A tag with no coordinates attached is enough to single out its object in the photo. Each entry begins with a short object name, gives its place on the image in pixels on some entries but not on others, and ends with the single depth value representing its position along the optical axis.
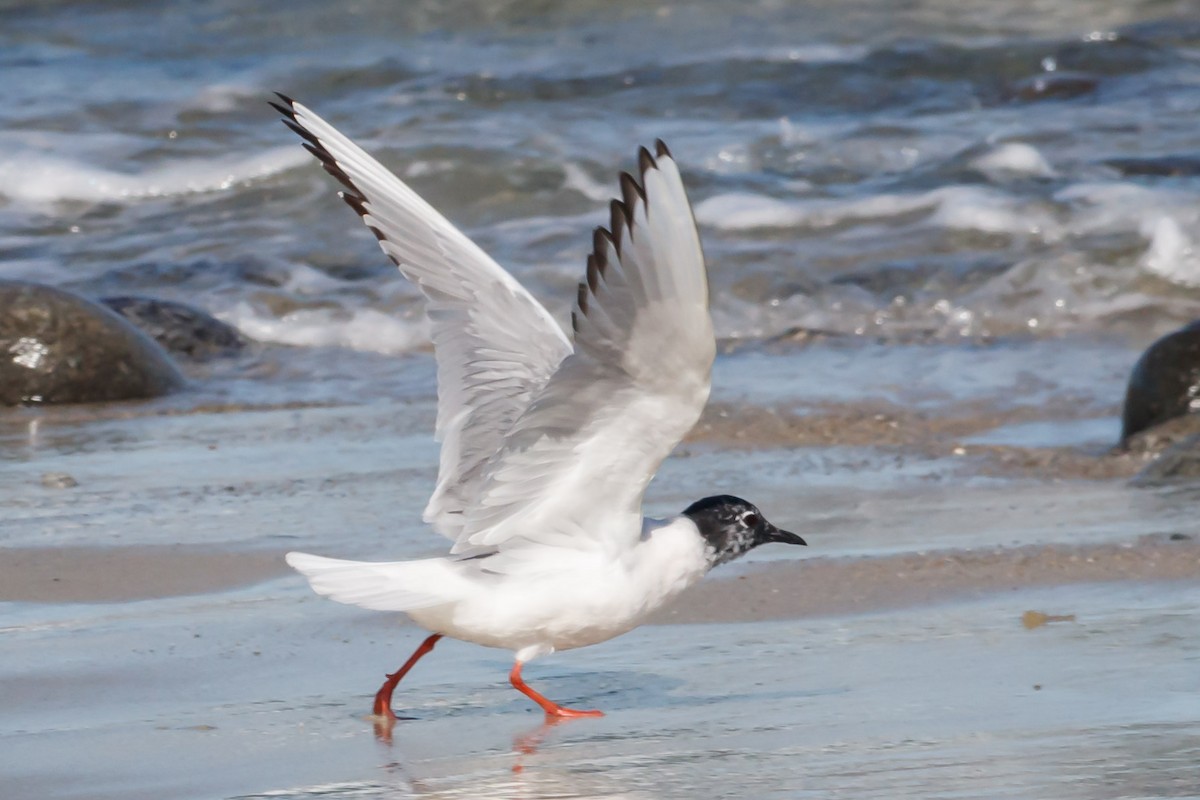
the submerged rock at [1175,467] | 13.03
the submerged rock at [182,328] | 20.39
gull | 7.28
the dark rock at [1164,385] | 14.63
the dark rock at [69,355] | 17.91
